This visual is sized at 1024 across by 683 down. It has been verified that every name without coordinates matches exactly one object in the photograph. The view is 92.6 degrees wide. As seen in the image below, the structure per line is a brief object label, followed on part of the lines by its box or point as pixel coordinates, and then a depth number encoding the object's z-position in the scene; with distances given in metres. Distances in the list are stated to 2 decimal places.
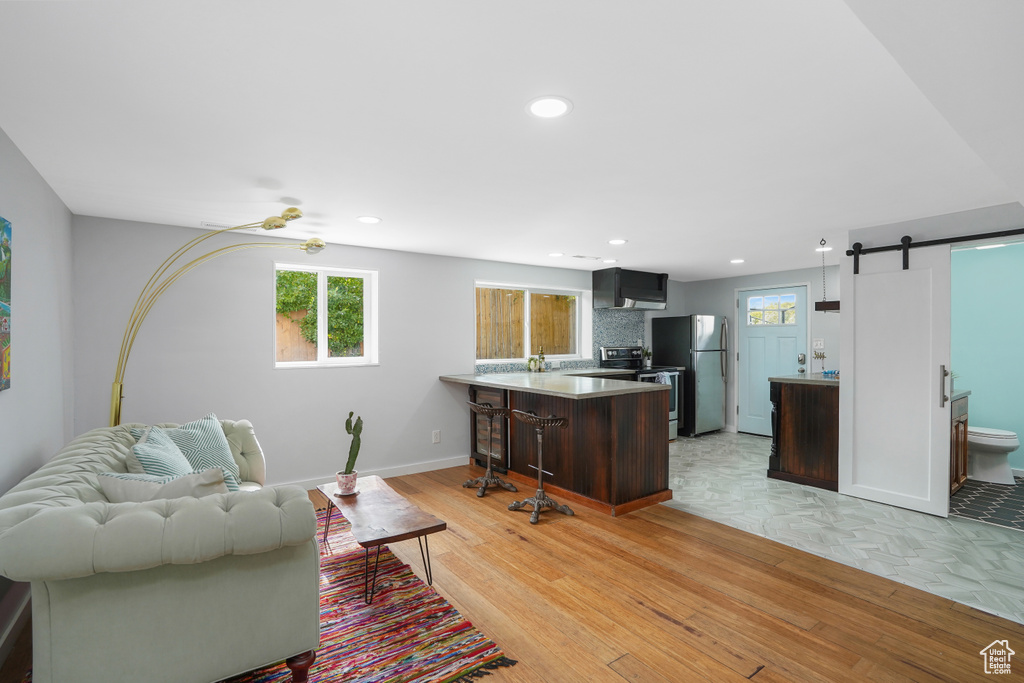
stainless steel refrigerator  6.63
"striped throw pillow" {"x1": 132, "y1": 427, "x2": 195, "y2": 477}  2.19
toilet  4.27
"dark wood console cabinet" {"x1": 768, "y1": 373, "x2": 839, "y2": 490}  4.20
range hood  6.12
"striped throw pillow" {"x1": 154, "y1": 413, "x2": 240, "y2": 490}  2.69
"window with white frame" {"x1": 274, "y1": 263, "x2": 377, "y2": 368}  4.48
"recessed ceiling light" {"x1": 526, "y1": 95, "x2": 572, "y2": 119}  1.76
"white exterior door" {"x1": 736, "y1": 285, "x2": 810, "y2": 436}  6.28
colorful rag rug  1.93
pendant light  4.13
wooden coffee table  2.26
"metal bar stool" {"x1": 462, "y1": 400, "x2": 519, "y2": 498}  4.04
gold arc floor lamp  2.85
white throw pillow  1.78
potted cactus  2.73
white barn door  3.51
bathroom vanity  3.94
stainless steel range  6.33
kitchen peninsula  3.68
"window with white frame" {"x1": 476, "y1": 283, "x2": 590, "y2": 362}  5.63
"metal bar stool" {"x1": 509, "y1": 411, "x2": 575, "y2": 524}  3.56
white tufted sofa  1.38
